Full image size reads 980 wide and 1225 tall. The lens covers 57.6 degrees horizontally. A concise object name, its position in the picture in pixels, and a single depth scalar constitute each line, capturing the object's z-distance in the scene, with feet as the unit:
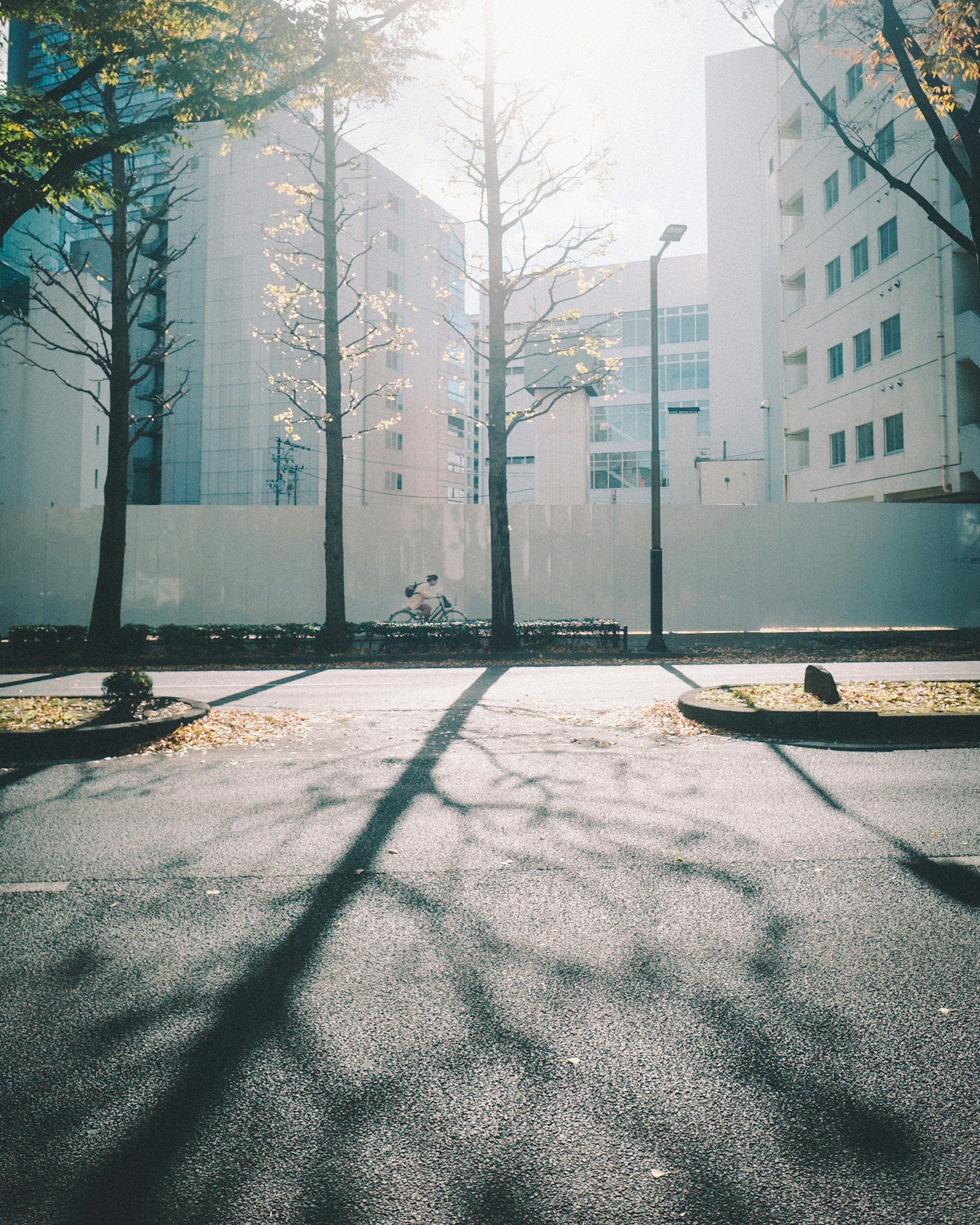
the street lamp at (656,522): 56.85
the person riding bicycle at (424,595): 64.49
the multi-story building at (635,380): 195.11
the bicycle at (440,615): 66.64
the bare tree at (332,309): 54.60
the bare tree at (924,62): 39.63
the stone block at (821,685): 29.04
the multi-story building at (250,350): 164.45
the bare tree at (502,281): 55.77
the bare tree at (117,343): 52.60
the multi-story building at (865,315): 79.71
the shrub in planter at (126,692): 27.99
